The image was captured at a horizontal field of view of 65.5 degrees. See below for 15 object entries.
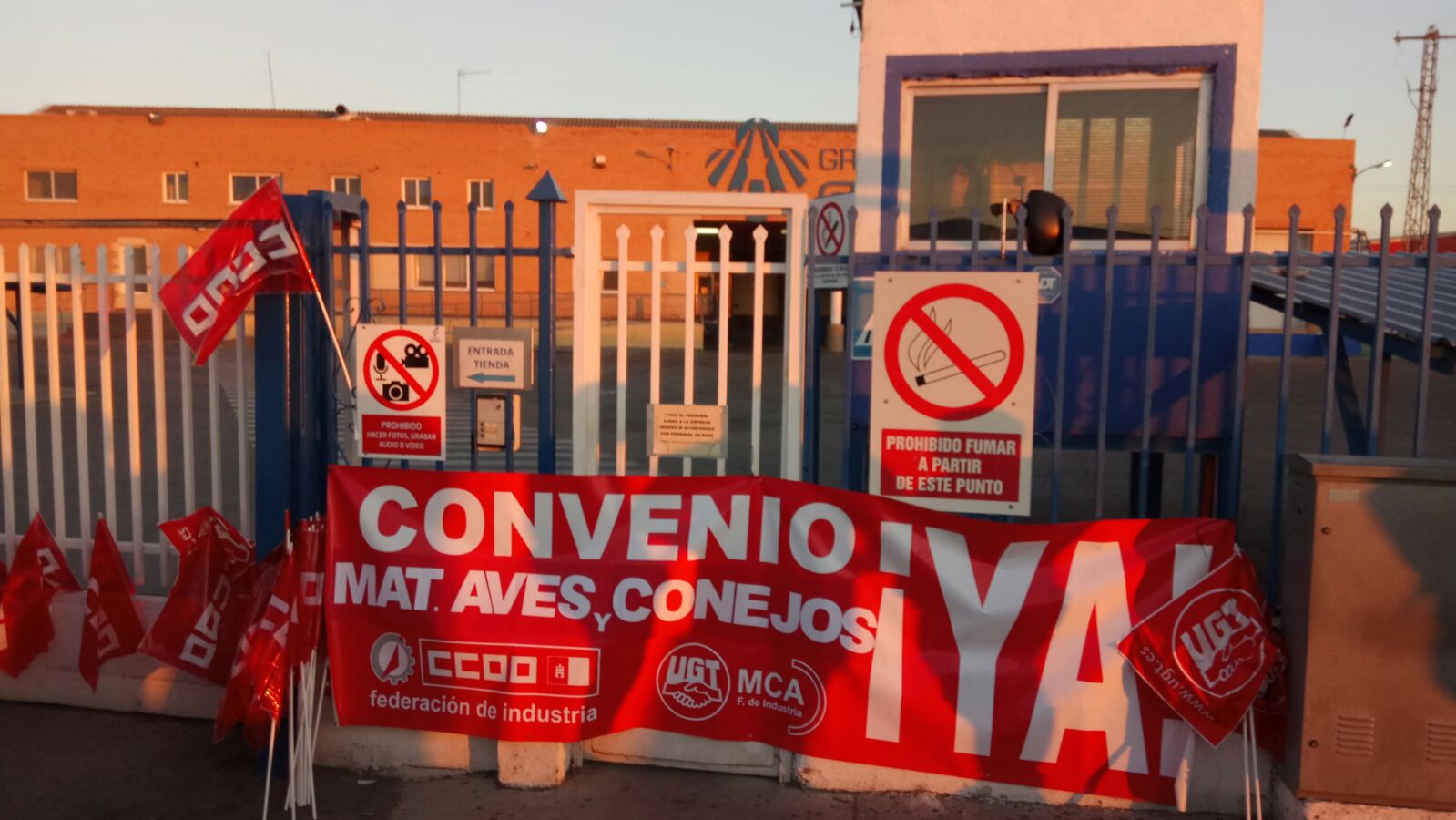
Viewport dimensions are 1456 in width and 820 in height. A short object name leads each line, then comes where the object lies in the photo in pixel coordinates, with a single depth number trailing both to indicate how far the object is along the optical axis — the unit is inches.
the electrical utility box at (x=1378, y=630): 150.6
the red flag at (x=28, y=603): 199.5
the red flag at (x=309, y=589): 172.9
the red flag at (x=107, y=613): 194.4
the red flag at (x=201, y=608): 186.5
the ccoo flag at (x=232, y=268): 175.9
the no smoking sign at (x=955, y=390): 169.0
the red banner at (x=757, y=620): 166.9
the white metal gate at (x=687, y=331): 177.9
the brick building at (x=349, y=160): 1293.1
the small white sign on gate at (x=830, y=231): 233.9
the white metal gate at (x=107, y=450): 193.3
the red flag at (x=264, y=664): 169.6
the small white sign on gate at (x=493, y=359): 183.9
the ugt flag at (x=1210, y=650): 159.9
